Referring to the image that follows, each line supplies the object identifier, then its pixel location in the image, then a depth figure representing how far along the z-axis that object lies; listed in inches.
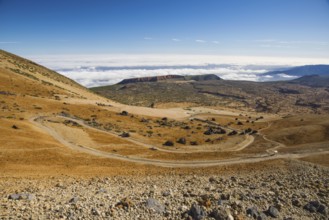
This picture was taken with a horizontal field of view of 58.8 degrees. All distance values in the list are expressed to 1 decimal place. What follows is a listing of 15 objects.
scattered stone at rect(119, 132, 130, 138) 2584.2
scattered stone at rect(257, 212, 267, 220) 785.9
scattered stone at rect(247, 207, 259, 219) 791.1
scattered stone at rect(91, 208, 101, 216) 678.5
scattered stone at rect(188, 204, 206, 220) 727.7
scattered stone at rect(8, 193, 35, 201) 733.3
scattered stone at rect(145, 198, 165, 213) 741.9
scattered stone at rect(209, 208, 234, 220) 735.1
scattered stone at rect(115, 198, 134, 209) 732.0
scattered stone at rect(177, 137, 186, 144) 2506.0
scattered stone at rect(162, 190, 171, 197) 840.9
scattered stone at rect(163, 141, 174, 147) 2349.9
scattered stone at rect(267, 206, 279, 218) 814.5
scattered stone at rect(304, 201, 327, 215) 872.9
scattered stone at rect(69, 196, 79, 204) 739.4
